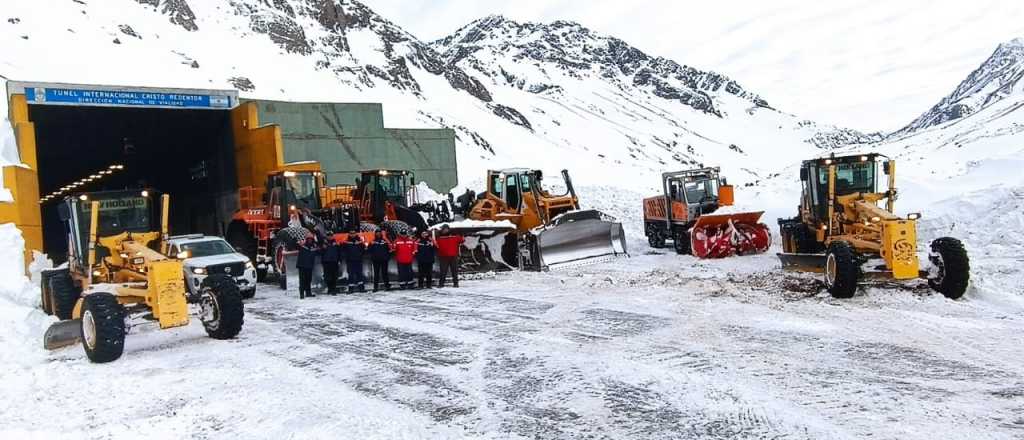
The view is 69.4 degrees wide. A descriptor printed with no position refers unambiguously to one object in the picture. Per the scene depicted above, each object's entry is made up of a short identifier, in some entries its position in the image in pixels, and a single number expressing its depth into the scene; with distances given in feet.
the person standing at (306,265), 43.34
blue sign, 62.13
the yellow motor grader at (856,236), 32.50
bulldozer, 52.60
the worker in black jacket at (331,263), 44.60
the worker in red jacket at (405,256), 46.24
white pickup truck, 42.33
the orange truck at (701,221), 55.98
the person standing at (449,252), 46.57
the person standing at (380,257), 45.68
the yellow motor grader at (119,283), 26.76
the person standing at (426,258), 46.32
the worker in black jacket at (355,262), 45.14
